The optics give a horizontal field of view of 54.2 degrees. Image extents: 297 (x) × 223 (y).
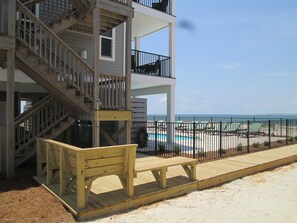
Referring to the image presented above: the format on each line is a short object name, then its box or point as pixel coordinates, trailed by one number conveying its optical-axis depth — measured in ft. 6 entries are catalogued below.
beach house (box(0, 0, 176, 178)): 24.53
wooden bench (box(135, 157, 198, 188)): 19.56
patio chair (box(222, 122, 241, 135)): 80.11
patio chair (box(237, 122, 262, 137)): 68.55
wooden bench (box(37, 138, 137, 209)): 16.12
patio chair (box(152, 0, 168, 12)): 49.78
